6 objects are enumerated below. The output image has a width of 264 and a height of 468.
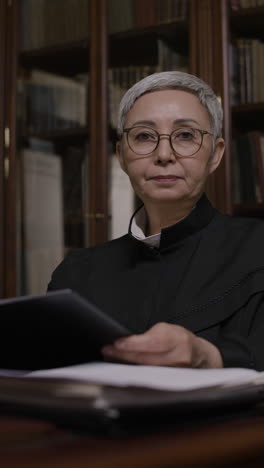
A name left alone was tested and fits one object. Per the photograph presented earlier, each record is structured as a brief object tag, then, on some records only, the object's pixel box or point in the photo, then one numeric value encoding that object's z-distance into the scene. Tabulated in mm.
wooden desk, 630
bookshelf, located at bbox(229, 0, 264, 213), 2123
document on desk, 738
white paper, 839
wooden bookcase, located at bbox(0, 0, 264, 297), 2131
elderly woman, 1397
